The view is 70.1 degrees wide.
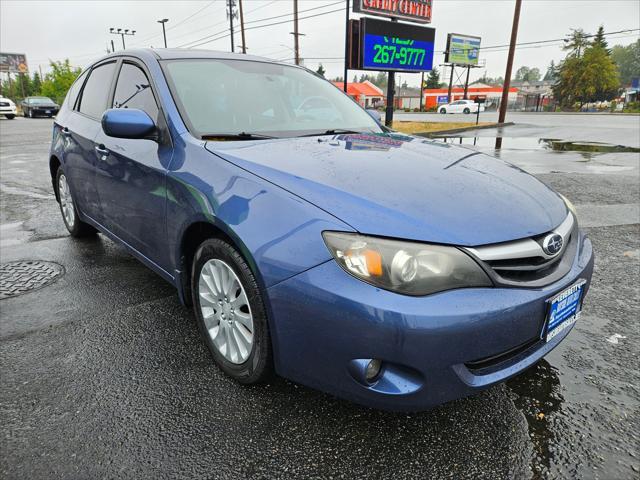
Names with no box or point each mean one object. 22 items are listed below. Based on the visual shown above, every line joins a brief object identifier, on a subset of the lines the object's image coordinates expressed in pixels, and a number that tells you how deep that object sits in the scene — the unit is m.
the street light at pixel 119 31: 61.95
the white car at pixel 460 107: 46.64
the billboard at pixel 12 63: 72.95
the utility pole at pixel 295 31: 33.34
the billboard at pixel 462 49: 54.06
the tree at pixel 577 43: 63.91
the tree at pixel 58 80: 53.34
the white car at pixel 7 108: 30.25
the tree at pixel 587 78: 59.56
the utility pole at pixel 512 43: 19.66
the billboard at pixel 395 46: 14.69
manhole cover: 3.41
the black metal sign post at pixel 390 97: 15.98
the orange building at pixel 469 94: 73.28
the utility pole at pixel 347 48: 14.96
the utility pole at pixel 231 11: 38.49
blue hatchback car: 1.61
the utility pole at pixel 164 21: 48.56
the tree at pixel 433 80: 94.56
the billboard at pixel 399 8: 15.09
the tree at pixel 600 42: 63.19
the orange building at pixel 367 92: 76.19
